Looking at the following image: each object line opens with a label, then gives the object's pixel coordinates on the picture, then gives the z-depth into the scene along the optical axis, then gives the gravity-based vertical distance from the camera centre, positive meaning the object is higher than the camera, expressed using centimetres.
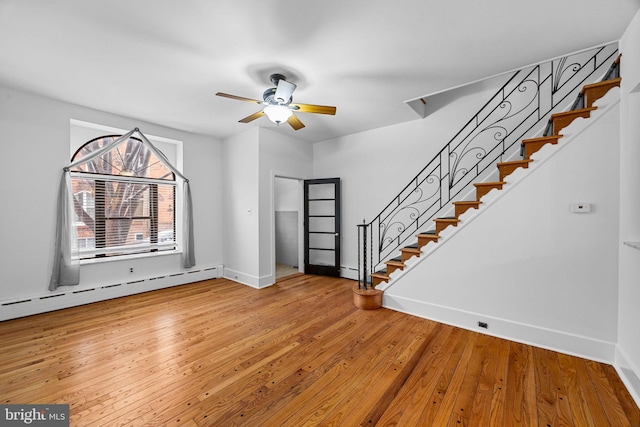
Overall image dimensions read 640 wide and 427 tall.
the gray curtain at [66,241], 350 -42
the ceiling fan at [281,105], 268 +119
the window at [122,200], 398 +19
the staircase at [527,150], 240 +64
